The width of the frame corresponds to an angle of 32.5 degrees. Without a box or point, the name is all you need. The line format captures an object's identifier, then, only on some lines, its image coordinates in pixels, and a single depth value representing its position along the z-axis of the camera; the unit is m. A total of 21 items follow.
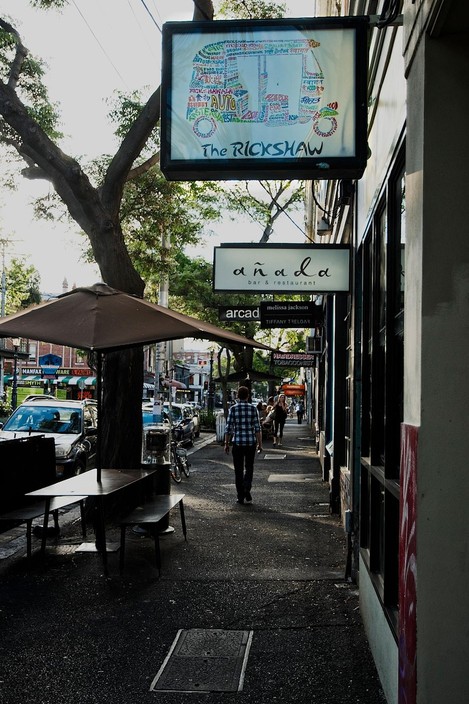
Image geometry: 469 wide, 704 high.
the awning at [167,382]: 24.41
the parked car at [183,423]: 24.40
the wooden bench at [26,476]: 8.98
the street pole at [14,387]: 30.46
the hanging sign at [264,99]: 5.50
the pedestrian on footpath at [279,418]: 29.80
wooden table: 7.89
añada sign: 8.68
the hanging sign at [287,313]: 13.73
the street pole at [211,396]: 42.86
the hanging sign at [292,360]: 28.95
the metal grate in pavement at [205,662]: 4.84
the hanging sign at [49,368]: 43.12
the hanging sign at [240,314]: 14.28
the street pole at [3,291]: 49.20
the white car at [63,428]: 14.95
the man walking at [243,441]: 12.61
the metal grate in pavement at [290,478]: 16.52
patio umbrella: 7.89
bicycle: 16.22
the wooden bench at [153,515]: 7.76
